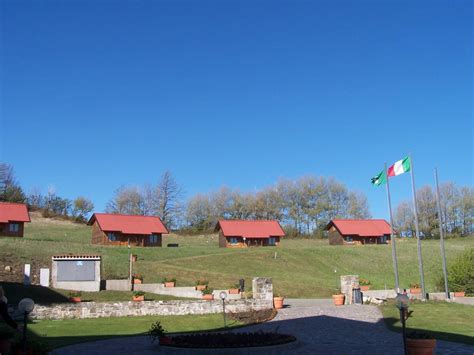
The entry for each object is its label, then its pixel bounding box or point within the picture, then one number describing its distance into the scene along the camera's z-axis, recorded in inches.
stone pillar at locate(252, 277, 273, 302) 968.3
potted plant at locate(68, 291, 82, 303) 998.5
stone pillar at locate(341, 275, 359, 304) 1041.5
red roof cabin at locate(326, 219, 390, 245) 2561.5
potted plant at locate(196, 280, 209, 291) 1175.6
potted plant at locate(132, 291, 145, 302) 1027.8
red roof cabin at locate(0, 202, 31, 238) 1968.5
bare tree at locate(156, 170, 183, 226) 3181.6
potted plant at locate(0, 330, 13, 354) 408.2
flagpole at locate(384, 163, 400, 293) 1098.2
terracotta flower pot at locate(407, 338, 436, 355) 421.7
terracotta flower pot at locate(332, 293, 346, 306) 1002.7
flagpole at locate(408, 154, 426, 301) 1037.7
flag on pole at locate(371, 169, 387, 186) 1213.2
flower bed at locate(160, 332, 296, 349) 535.2
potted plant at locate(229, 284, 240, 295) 1142.3
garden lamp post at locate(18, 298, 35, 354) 404.2
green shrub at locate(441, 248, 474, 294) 1160.8
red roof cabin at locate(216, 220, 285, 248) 2380.7
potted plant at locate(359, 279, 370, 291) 1210.6
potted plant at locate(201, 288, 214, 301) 1067.0
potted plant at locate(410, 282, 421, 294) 1147.5
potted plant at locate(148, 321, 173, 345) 556.7
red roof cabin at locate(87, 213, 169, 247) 2175.2
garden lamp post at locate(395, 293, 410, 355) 437.4
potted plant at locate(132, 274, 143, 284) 1212.5
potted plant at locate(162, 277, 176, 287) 1203.9
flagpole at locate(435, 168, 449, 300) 1052.5
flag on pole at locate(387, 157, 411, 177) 1147.9
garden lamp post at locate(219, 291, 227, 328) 807.3
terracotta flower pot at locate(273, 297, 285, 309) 968.2
